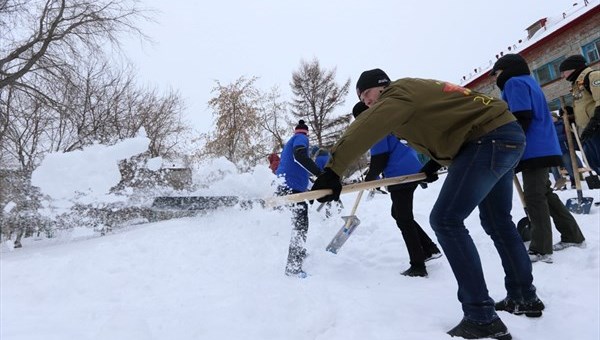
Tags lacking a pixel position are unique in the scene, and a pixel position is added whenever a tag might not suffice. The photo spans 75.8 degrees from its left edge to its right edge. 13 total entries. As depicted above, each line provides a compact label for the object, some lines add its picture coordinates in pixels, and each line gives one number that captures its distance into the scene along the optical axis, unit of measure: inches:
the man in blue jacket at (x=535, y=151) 115.5
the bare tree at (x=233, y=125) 773.3
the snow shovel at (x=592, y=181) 214.4
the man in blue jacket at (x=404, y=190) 125.0
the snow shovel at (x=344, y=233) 148.2
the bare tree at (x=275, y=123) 975.3
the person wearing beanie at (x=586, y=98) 152.9
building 715.4
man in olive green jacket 71.4
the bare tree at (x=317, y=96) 1160.8
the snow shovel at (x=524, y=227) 139.2
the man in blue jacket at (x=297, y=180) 132.6
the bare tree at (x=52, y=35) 341.4
